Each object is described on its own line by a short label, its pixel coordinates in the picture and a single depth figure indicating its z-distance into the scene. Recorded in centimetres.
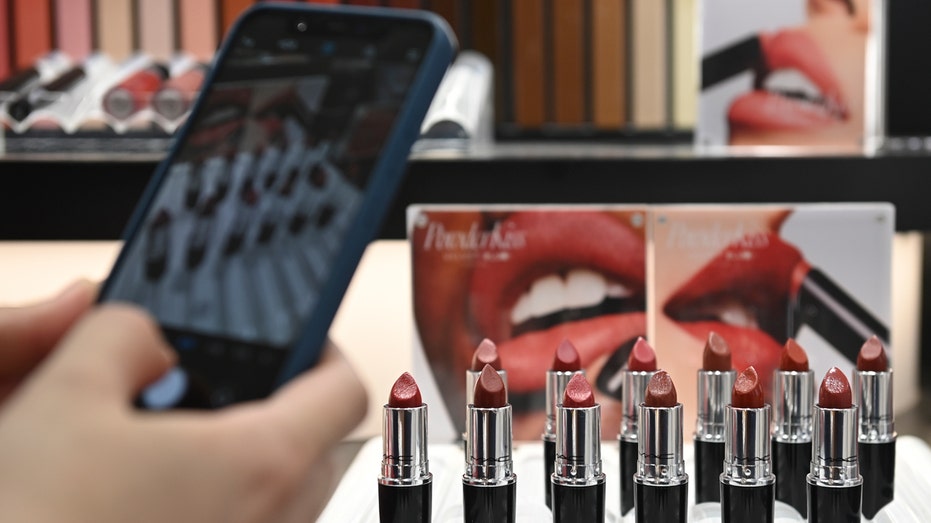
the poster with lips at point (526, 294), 98
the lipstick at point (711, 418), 86
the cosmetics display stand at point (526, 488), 86
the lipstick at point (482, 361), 90
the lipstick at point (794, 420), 86
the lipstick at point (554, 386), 88
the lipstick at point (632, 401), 87
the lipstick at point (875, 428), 86
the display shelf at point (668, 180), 106
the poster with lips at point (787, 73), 116
